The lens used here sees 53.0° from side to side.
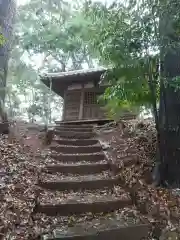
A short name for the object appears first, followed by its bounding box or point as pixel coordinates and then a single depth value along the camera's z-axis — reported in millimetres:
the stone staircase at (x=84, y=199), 2242
